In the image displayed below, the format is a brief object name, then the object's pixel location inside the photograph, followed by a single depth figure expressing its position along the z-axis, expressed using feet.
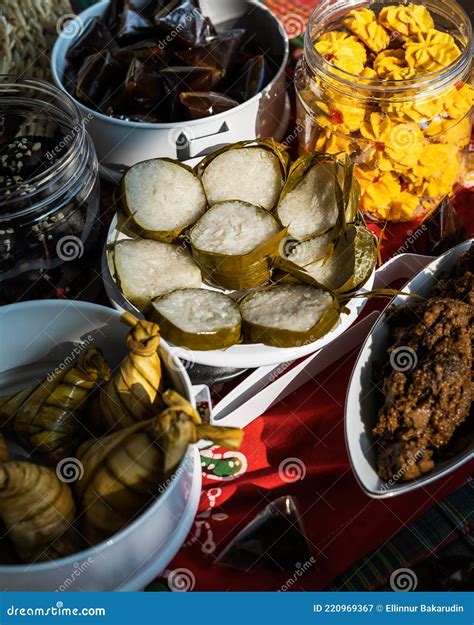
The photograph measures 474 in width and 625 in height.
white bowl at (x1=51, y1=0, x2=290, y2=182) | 3.10
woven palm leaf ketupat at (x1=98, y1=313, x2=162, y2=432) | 2.08
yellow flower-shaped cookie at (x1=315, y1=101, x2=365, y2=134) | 2.98
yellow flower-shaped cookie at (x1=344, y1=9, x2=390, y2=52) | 3.14
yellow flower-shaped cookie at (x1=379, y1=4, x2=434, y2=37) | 3.12
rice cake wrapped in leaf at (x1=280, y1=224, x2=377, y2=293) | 2.56
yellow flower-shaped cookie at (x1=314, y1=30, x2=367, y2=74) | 3.07
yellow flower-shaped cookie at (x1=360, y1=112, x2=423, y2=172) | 2.90
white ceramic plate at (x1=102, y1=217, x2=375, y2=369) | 2.45
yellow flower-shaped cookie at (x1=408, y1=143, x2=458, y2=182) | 2.98
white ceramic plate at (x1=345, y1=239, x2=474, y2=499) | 2.23
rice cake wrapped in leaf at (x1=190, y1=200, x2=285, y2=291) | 2.58
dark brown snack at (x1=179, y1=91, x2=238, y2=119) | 3.15
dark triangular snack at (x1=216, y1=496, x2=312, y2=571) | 2.35
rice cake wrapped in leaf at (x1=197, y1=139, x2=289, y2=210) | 2.86
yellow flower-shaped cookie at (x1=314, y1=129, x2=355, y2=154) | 3.04
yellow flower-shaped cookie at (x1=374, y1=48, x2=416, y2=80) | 2.98
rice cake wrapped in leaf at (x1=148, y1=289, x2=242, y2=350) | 2.43
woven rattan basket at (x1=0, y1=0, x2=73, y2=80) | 3.44
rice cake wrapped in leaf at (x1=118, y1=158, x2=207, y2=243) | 2.80
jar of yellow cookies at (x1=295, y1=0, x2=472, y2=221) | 2.90
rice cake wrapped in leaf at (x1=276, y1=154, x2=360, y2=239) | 2.70
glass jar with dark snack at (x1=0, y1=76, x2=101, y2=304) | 2.69
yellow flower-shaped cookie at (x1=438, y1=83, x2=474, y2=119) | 2.97
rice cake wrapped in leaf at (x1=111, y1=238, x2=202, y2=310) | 2.62
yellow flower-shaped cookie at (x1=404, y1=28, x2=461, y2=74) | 3.02
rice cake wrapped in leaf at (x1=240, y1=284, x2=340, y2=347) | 2.42
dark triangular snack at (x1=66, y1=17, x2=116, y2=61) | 3.49
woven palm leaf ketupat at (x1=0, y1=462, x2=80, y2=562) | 1.96
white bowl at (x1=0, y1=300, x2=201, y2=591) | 1.93
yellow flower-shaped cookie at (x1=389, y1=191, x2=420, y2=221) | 3.08
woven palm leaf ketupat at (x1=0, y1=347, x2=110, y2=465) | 2.29
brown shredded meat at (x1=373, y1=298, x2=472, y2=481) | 2.23
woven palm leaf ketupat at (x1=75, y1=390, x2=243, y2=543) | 1.90
